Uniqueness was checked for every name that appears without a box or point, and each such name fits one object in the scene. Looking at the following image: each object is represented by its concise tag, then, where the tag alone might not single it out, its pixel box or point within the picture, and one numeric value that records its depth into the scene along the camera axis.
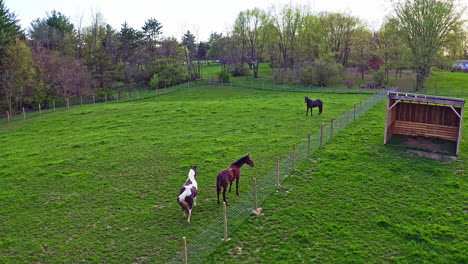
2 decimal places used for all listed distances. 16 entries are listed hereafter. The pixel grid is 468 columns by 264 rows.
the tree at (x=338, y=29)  73.44
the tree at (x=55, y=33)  63.29
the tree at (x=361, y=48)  71.19
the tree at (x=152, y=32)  77.10
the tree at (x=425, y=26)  46.00
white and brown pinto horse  12.95
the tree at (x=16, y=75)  41.47
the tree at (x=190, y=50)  66.30
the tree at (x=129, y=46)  69.89
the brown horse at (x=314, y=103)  29.69
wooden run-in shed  19.41
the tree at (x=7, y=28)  43.09
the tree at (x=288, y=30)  68.75
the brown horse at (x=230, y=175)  14.02
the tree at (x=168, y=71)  58.78
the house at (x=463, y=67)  78.18
